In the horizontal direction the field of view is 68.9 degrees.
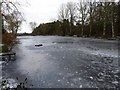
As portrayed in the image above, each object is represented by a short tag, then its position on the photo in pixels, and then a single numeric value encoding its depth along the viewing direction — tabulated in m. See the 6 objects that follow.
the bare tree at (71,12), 30.17
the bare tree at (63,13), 32.02
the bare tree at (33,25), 62.77
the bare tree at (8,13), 8.62
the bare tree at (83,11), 23.97
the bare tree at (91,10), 22.53
